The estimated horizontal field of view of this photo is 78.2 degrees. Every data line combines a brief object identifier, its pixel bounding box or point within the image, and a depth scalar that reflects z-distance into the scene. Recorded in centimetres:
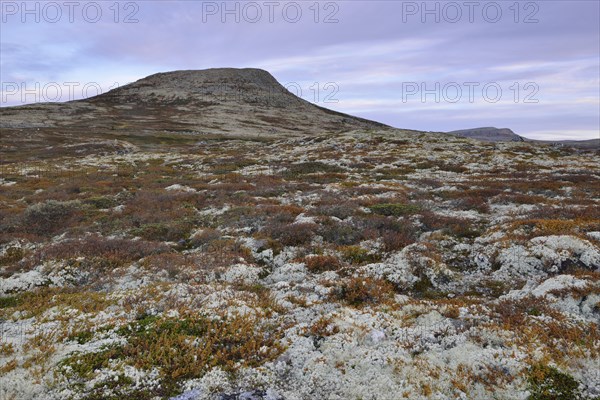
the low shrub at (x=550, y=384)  734
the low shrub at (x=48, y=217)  2030
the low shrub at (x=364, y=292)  1170
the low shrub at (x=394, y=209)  2095
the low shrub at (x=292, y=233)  1688
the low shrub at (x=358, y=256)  1477
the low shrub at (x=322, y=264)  1409
